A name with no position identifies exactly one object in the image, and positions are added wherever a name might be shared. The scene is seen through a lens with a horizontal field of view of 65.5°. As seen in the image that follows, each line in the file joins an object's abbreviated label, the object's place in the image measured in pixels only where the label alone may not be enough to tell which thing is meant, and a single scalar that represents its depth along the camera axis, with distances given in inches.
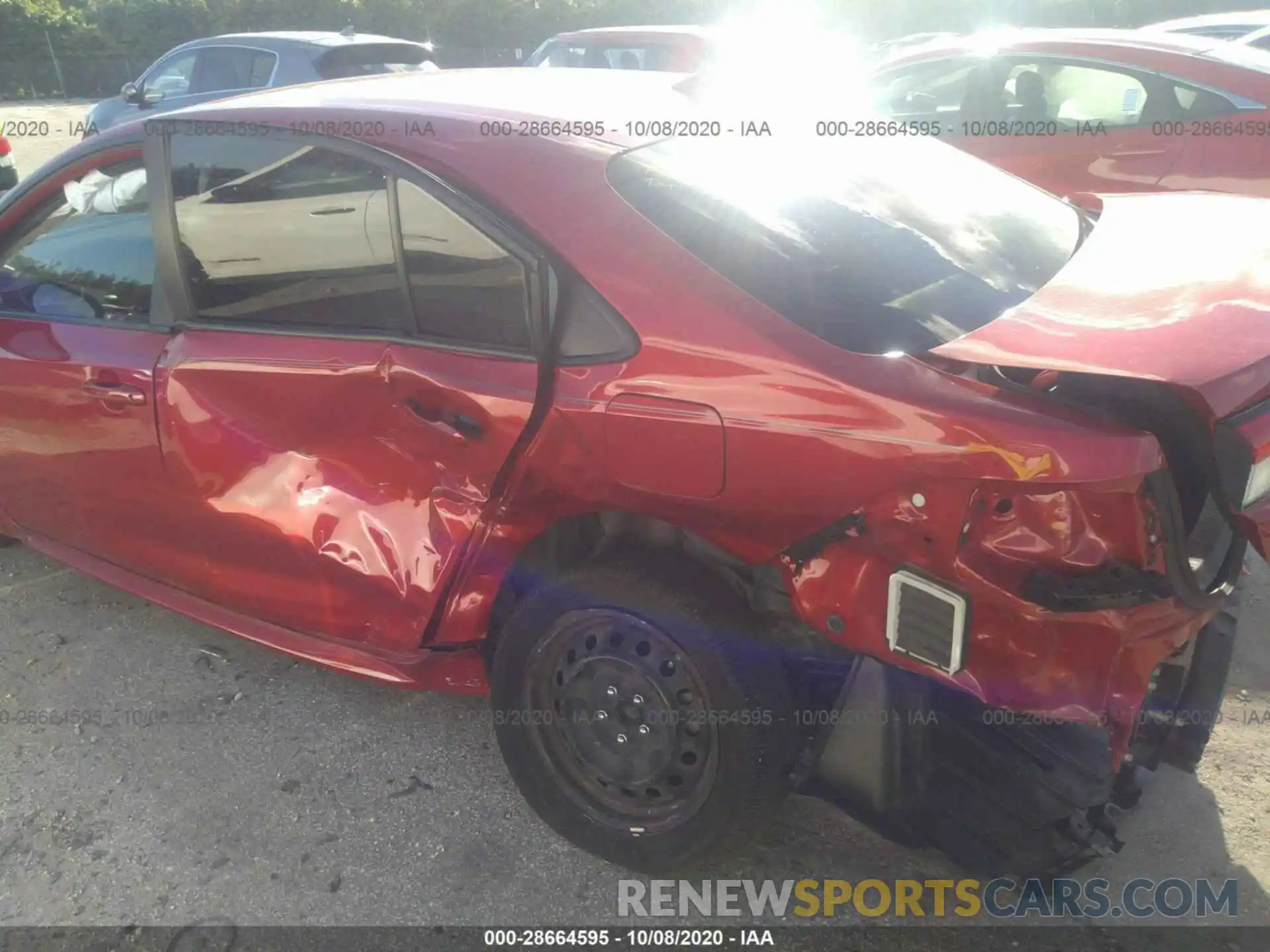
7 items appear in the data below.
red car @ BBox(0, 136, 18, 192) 287.4
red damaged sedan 68.3
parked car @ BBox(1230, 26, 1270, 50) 271.9
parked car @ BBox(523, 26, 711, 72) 337.7
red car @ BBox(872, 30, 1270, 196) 192.7
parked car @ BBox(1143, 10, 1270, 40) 301.9
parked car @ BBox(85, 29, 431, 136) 331.9
